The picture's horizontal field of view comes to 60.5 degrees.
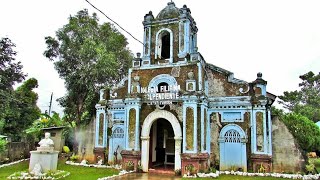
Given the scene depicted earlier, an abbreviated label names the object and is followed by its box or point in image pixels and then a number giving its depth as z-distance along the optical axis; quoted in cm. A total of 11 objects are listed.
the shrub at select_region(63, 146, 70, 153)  2062
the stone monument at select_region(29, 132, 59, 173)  1188
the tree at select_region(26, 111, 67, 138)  2058
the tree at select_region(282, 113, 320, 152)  1538
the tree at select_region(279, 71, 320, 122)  3450
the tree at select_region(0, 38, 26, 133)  1783
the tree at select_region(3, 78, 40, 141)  1903
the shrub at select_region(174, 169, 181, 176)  1318
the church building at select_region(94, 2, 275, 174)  1348
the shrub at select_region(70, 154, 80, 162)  1717
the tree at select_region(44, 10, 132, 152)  1964
